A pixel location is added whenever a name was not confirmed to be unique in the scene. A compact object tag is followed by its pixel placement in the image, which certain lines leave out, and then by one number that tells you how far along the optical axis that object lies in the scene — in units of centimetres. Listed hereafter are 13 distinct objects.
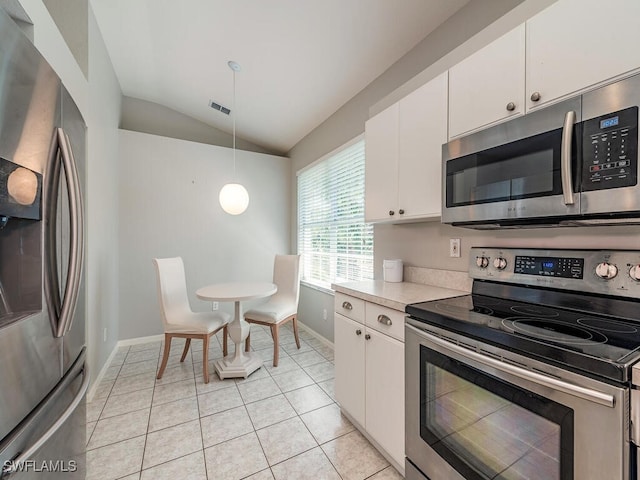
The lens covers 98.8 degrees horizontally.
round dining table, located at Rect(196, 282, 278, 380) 241
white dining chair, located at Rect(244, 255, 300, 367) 274
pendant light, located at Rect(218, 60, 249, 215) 280
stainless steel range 71
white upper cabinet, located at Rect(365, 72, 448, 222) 156
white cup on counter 203
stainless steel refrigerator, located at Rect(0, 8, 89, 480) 72
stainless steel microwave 90
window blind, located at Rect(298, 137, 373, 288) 281
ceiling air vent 348
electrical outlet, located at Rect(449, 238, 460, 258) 173
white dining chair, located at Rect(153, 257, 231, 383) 242
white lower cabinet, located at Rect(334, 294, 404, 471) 140
